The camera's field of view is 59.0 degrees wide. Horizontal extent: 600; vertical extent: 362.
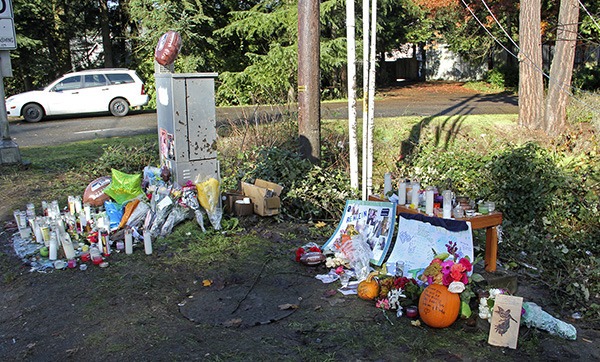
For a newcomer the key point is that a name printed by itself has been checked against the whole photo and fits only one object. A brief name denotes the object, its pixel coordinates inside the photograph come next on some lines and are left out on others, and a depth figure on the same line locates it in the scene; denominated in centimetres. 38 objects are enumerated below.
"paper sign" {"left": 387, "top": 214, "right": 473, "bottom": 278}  460
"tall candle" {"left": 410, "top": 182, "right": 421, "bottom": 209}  527
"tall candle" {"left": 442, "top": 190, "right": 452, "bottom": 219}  488
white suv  1673
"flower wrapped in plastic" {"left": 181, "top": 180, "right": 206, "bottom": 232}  619
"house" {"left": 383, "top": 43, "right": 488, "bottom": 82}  3322
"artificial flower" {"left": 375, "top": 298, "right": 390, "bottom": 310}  423
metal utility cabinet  634
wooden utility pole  779
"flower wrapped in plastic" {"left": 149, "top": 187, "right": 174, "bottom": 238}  593
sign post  879
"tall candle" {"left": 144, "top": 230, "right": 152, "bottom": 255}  544
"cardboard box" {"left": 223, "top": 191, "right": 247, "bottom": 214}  665
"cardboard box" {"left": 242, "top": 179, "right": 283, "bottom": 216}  648
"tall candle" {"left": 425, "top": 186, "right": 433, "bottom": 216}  501
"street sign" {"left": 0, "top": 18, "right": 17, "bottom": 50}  877
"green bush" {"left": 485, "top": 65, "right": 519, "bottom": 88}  2631
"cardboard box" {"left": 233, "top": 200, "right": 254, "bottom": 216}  653
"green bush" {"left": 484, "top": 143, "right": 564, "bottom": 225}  769
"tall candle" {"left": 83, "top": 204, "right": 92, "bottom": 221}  598
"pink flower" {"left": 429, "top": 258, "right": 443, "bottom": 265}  421
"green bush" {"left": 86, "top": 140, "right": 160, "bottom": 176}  876
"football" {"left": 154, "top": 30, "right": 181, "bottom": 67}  652
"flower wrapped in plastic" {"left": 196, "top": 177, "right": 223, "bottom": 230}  619
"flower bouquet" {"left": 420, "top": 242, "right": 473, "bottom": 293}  399
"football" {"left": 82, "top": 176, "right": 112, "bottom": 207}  642
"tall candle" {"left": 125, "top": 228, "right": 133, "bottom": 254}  543
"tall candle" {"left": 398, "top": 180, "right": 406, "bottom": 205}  541
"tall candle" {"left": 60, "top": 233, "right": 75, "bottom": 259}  520
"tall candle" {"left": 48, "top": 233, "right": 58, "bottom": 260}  524
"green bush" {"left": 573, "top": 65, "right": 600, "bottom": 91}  2154
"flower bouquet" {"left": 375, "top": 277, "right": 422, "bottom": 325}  422
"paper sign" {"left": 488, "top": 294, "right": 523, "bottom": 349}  368
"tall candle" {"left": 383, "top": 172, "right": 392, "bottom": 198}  599
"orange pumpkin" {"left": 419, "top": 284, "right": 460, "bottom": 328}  389
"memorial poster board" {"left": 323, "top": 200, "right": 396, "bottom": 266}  520
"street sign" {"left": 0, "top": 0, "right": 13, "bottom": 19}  877
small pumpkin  438
